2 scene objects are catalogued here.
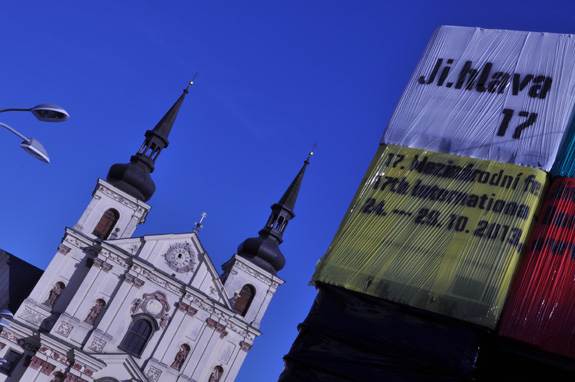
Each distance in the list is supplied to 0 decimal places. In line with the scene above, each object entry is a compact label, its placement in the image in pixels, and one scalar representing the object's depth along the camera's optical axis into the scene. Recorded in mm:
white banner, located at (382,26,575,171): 11906
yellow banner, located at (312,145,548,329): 10672
